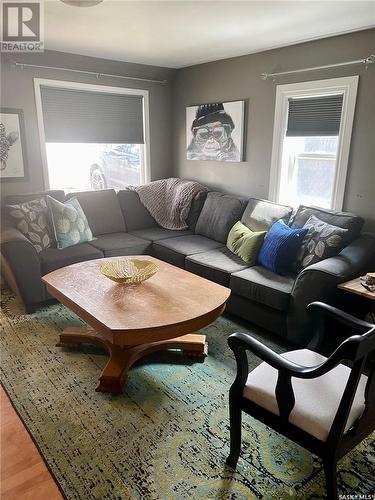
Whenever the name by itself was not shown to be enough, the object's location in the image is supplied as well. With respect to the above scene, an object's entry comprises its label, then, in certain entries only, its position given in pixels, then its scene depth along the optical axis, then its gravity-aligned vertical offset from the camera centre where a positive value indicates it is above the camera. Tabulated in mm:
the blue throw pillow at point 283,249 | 2809 -704
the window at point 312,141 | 3045 +131
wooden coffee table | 1905 -860
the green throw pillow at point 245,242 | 3074 -742
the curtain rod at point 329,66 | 2760 +736
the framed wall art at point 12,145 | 3566 +64
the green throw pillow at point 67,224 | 3400 -664
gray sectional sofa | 2486 -868
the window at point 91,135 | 3869 +201
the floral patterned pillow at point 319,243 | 2656 -628
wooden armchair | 1245 -931
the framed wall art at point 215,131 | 3910 +262
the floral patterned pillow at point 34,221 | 3279 -621
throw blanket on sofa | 4133 -514
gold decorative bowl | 2363 -790
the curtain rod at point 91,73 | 3536 +851
